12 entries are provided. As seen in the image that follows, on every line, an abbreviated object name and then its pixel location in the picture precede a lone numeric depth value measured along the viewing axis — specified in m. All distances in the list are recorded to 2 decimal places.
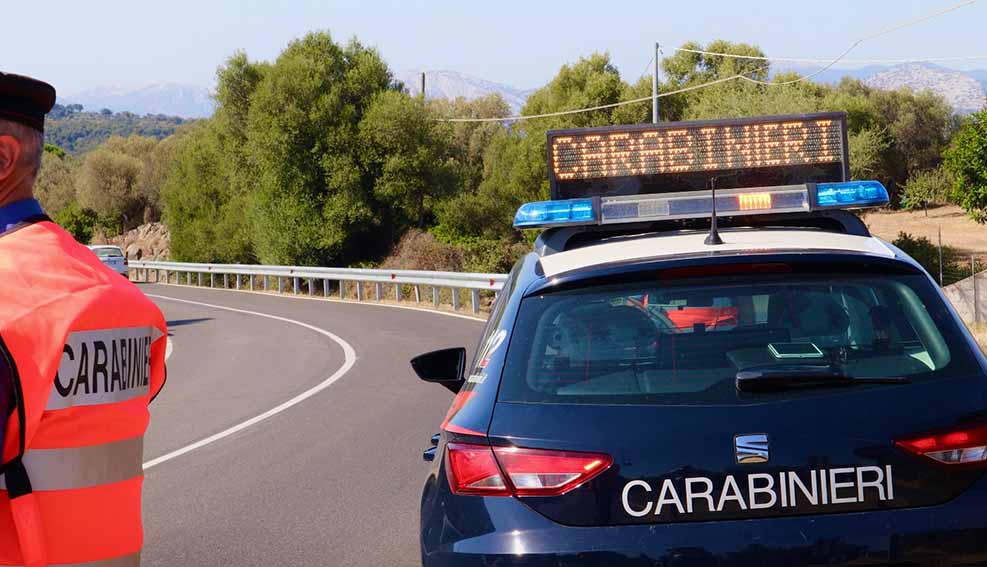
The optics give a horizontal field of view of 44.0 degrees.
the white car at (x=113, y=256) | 35.62
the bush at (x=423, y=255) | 42.41
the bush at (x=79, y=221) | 78.94
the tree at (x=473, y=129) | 70.39
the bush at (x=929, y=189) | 57.12
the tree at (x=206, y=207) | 56.00
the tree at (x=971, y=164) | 36.28
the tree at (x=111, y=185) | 84.69
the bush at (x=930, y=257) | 37.00
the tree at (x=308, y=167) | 48.22
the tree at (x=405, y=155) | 49.06
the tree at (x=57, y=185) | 91.46
